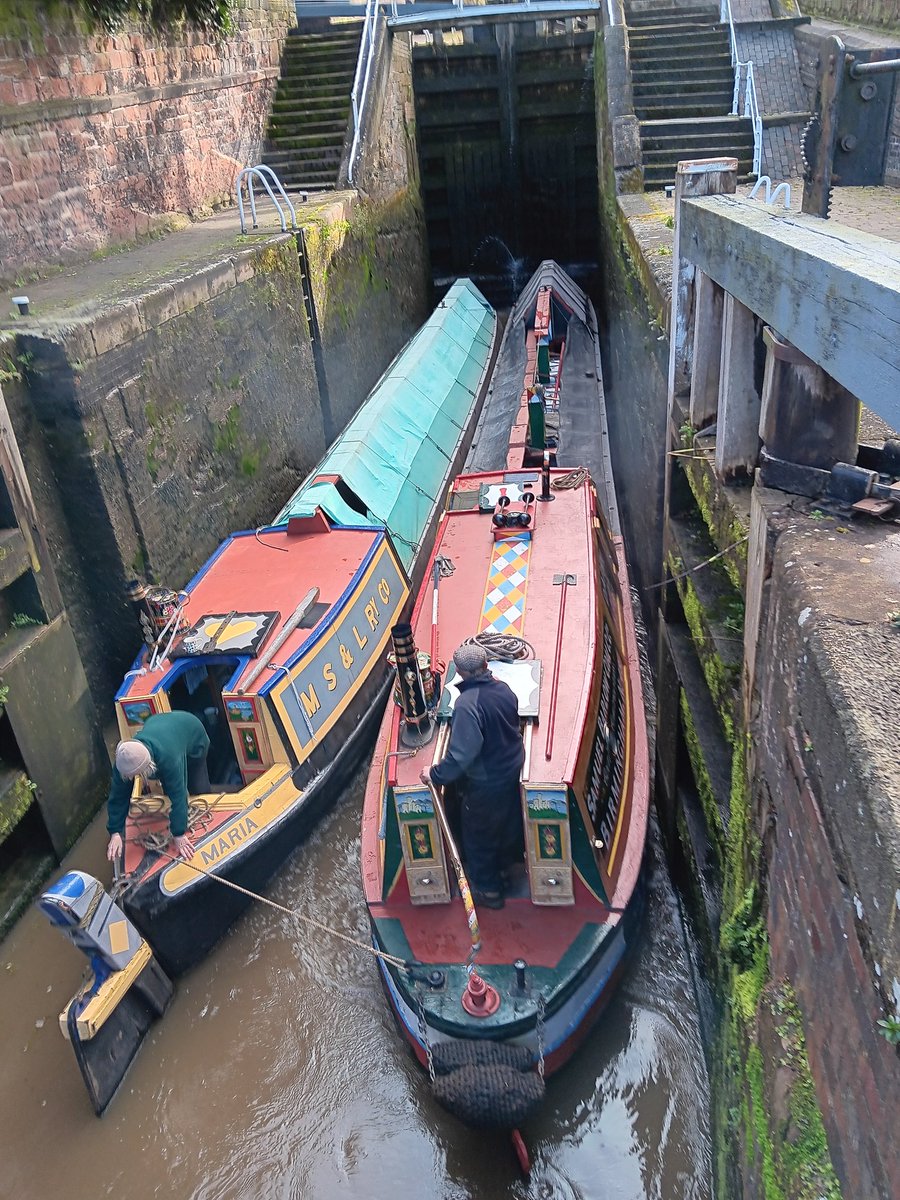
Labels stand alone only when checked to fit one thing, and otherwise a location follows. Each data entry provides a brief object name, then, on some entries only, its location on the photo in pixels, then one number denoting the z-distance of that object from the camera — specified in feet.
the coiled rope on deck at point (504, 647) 17.42
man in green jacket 16.62
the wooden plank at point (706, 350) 17.20
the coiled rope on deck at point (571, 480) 23.95
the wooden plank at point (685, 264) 17.29
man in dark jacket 14.23
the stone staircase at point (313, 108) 46.83
